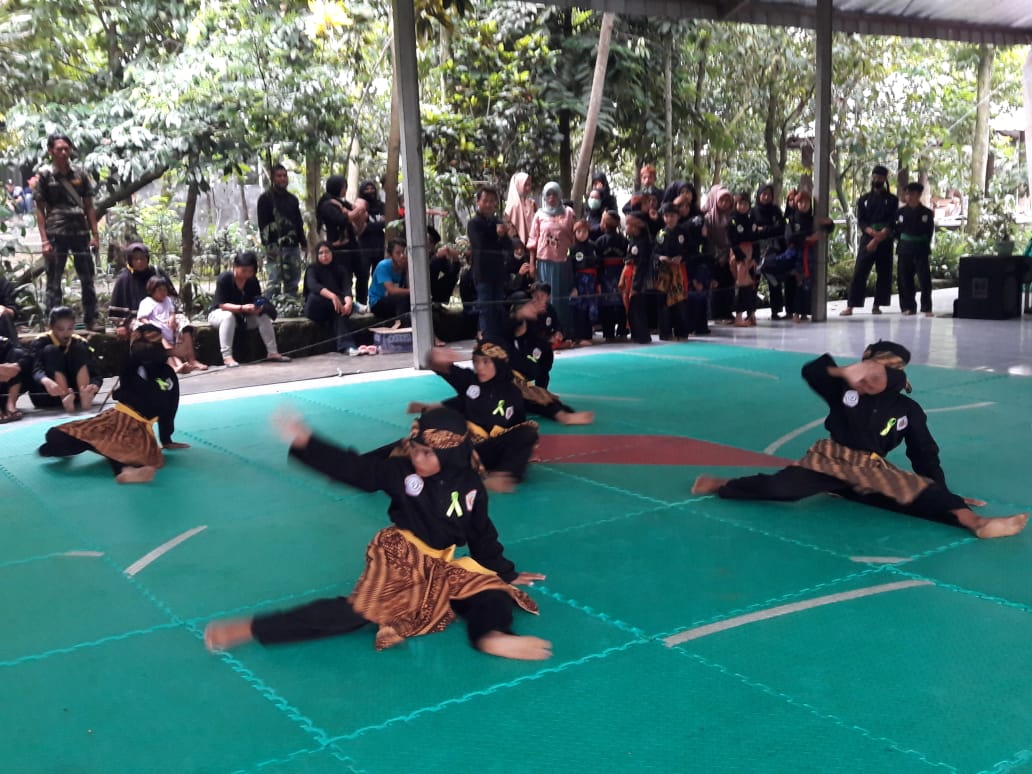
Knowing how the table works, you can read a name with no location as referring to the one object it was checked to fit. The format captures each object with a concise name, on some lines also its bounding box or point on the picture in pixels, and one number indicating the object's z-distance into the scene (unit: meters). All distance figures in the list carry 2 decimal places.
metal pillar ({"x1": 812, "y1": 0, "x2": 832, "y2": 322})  12.28
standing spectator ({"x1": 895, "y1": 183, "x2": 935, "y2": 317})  12.27
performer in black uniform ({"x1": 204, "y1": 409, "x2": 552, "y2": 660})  3.53
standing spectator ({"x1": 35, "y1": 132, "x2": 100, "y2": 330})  9.32
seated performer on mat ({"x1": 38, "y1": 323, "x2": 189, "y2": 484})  6.10
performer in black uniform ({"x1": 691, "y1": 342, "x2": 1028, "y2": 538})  4.66
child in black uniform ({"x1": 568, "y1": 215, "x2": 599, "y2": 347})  10.97
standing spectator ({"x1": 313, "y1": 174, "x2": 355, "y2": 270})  10.52
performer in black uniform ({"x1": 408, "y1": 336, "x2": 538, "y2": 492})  5.66
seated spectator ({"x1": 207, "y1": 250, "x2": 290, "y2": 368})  9.92
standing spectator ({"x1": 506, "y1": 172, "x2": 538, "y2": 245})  11.61
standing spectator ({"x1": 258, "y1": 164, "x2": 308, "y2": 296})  10.59
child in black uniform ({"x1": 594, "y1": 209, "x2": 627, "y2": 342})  11.11
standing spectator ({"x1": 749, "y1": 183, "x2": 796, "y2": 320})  12.07
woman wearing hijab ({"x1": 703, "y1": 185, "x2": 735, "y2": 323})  11.86
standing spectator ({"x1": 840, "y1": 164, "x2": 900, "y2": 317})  12.35
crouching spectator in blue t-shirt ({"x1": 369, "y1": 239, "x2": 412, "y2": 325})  10.67
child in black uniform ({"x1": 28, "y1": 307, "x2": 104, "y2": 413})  7.71
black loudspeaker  12.23
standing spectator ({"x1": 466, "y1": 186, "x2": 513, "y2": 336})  10.23
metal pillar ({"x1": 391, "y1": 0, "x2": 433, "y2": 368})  9.08
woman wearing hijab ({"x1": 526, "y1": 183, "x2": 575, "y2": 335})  10.70
